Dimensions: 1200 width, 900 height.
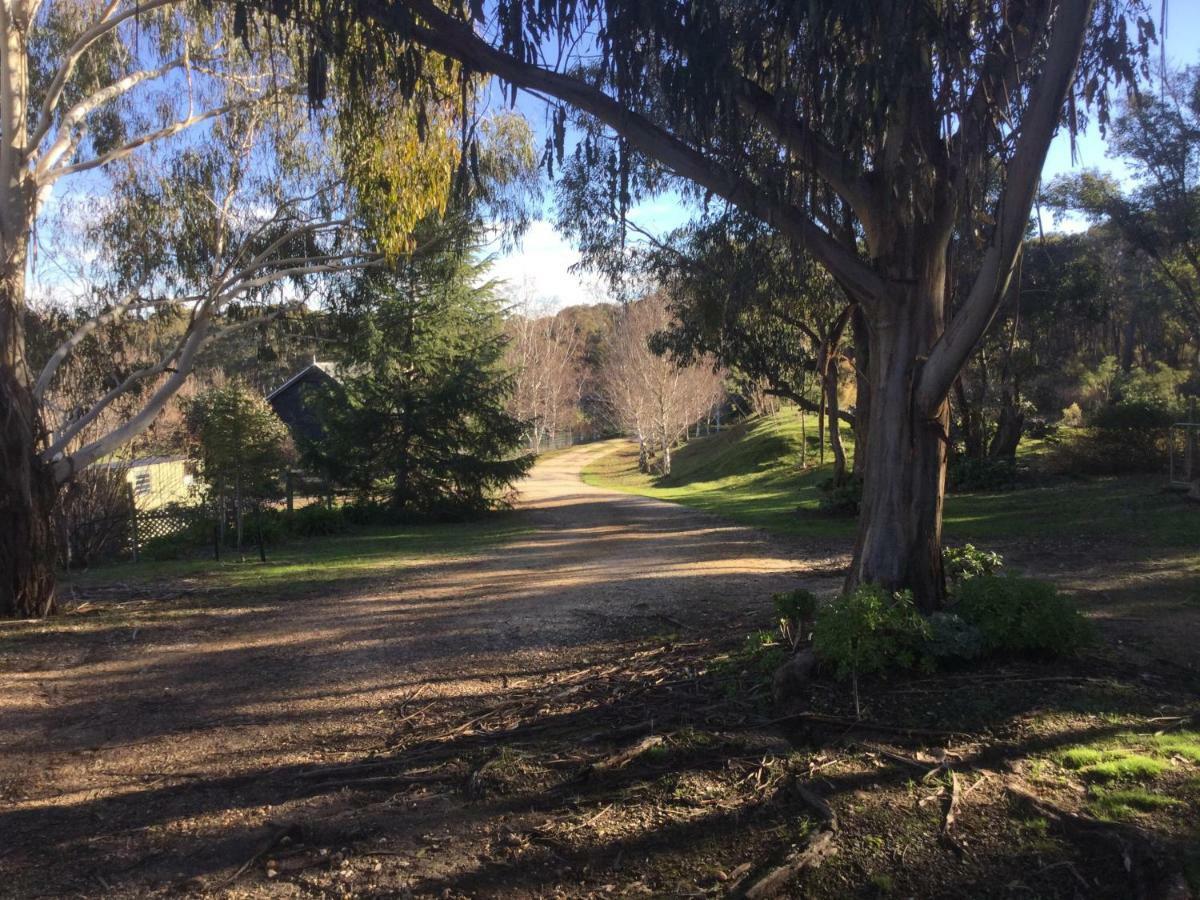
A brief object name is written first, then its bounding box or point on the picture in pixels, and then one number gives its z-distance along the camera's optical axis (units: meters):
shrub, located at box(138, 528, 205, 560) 16.42
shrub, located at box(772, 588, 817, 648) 6.34
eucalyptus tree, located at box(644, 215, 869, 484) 9.45
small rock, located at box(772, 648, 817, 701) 5.42
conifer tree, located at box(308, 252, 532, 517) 22.20
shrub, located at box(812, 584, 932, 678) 5.43
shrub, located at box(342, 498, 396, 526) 22.16
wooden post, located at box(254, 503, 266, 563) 15.10
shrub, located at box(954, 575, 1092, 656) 5.61
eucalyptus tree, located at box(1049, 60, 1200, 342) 20.25
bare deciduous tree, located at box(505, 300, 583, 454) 53.03
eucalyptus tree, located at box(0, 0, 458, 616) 9.55
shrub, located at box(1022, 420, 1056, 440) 23.27
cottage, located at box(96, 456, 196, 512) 21.89
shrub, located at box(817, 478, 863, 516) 17.50
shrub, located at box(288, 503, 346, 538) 19.95
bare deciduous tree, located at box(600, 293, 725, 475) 40.44
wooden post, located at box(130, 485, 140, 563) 15.97
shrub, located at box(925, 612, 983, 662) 5.53
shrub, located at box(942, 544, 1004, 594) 6.98
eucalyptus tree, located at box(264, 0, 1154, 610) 5.89
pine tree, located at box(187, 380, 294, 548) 14.80
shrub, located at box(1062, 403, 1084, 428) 29.94
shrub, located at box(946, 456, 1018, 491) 19.52
